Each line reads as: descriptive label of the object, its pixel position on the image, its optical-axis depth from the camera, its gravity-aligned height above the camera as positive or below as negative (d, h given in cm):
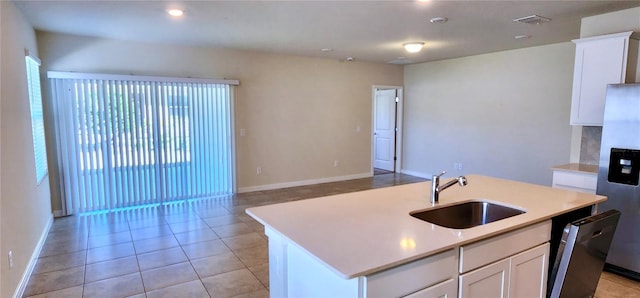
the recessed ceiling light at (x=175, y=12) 344 +97
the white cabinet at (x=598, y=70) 325 +40
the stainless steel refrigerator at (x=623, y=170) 285 -46
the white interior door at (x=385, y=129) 796 -36
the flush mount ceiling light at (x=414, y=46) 500 +92
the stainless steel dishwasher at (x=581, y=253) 172 -69
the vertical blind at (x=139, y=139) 464 -35
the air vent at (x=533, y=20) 362 +94
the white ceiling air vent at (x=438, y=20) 370 +95
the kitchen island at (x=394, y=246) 146 -57
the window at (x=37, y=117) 368 -4
